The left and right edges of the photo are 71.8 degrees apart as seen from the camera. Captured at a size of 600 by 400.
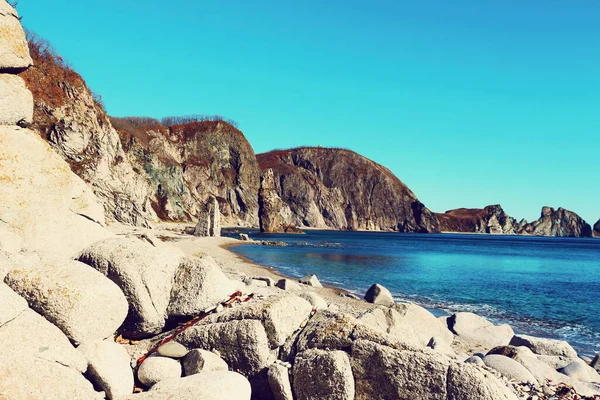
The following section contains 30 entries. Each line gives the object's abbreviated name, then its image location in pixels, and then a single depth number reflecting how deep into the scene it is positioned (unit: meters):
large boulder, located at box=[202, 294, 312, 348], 6.90
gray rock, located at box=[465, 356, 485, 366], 9.85
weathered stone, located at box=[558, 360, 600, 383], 11.45
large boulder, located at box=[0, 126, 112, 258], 8.34
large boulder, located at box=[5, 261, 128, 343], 6.01
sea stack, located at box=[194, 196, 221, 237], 72.38
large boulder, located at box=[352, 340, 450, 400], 5.82
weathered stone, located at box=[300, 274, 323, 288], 27.42
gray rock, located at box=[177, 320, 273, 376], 6.73
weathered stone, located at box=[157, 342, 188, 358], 7.04
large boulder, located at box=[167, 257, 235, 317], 7.95
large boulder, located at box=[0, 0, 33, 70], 9.67
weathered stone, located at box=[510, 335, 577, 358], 14.17
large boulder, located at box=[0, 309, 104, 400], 4.96
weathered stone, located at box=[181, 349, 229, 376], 6.52
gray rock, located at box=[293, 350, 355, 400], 6.08
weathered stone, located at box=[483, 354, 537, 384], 9.28
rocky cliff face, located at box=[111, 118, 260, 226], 117.31
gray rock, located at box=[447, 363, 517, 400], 5.56
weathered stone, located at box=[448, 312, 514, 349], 16.39
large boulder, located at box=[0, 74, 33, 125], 9.39
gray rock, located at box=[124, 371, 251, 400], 5.40
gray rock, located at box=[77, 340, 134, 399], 5.78
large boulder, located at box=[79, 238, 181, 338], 7.52
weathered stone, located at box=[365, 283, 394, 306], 21.94
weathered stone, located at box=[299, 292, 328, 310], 10.70
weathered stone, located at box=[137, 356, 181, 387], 6.35
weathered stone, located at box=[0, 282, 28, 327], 5.38
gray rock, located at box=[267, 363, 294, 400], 6.32
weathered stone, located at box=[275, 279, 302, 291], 19.89
